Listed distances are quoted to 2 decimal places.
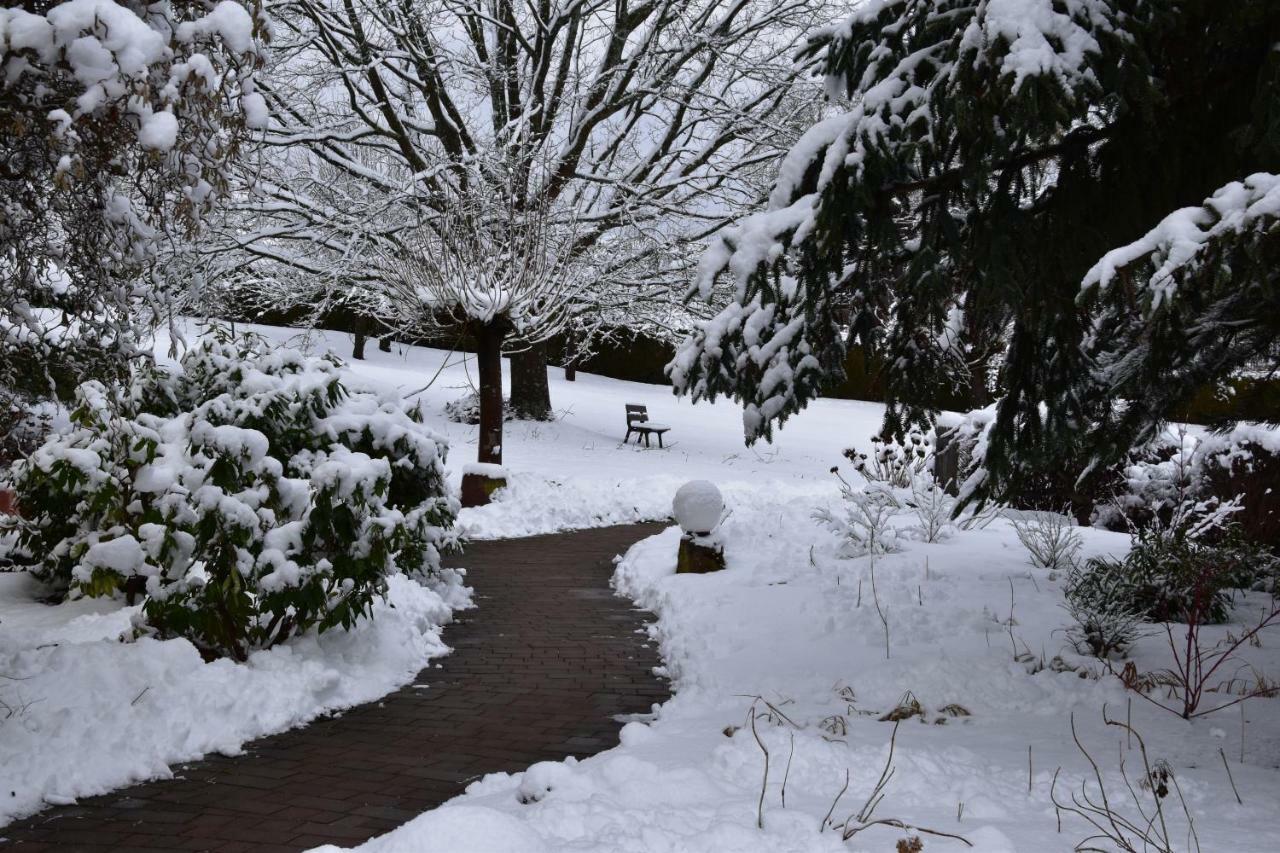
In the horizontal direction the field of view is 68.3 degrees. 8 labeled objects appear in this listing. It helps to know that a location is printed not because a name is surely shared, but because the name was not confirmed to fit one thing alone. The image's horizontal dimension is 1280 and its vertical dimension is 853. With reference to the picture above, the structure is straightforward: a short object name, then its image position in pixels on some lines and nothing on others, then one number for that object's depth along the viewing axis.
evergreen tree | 3.06
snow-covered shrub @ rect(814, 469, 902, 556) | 7.94
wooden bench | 19.80
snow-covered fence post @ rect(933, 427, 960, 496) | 12.57
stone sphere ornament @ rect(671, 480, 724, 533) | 8.15
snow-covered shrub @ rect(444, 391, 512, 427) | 20.25
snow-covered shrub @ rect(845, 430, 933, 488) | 9.32
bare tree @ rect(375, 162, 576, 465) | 11.45
